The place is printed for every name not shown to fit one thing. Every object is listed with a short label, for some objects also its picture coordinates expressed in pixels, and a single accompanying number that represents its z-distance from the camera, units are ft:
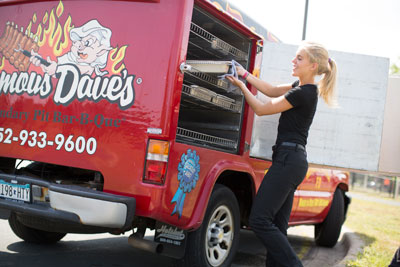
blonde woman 11.76
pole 39.80
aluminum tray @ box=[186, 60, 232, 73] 12.74
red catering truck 11.69
